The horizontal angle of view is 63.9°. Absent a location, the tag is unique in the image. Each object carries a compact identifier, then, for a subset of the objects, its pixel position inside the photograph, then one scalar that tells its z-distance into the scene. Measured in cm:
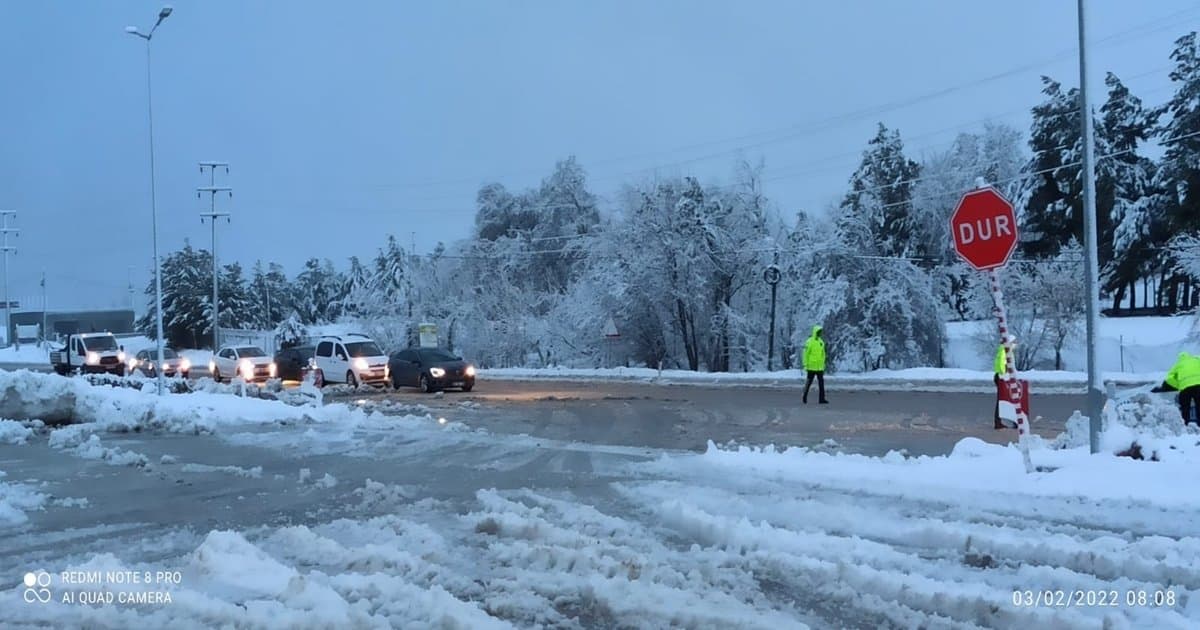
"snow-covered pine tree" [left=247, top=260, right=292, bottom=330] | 9175
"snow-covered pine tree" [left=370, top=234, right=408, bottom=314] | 5966
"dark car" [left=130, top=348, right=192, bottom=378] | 4231
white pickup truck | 4184
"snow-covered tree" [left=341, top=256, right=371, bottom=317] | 6229
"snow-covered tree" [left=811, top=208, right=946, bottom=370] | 4000
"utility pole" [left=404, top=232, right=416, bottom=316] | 5909
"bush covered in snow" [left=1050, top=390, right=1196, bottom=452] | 1102
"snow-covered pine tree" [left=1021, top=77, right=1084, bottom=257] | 5166
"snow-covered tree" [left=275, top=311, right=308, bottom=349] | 6725
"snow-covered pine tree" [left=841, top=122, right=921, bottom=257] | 4569
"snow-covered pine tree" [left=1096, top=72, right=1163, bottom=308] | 4862
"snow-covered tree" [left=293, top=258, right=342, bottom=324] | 11044
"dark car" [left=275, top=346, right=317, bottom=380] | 3772
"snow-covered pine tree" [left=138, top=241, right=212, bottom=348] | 7650
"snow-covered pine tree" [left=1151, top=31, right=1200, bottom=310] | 4150
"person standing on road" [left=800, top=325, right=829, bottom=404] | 2247
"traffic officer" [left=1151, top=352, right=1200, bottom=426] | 1438
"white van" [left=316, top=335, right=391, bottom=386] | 3306
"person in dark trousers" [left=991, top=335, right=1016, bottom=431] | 1515
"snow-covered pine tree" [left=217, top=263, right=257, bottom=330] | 8100
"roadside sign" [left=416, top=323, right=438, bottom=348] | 4800
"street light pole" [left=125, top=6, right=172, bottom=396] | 2668
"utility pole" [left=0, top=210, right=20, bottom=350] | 8024
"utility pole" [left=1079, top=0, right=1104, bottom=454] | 1088
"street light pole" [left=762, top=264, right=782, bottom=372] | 4102
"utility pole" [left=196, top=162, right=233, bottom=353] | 5055
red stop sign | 966
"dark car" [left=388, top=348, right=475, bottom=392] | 3122
